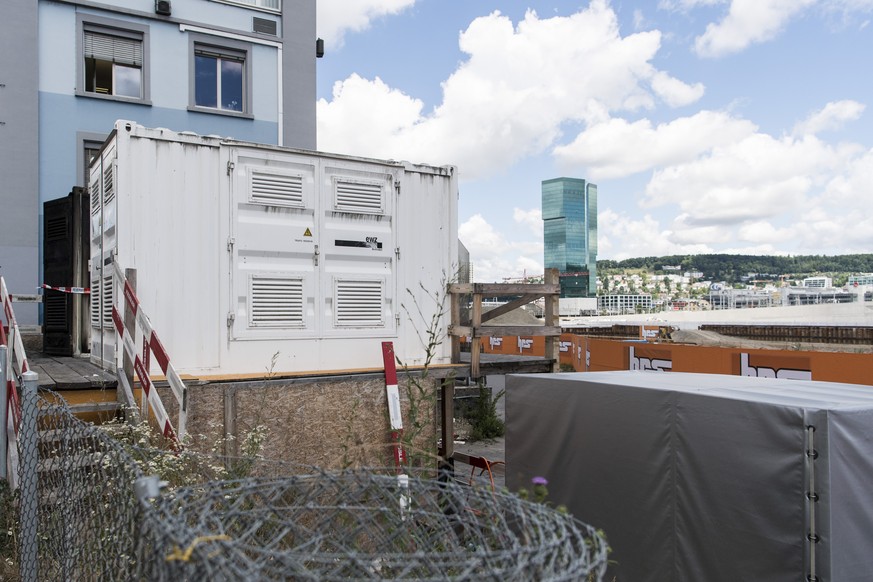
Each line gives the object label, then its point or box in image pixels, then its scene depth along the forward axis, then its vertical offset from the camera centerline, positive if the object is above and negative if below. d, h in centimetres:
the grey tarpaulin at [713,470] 423 -131
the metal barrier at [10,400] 433 -69
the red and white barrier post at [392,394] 736 -105
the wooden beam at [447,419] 818 -147
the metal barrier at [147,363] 536 -50
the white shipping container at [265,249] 695 +64
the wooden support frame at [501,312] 820 -15
